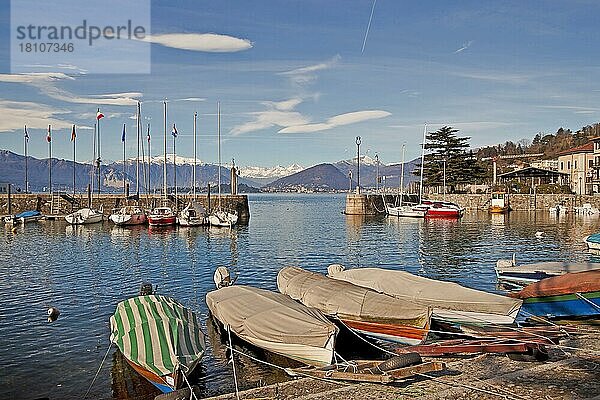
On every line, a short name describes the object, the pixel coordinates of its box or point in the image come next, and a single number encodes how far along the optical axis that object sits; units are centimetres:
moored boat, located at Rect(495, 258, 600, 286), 2525
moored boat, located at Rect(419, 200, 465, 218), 8666
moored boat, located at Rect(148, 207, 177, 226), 6900
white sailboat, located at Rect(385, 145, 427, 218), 8912
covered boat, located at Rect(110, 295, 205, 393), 1333
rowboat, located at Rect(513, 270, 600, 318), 1864
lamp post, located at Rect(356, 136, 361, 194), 9392
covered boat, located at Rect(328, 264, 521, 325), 1709
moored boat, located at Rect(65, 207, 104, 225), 7200
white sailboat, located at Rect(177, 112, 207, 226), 6931
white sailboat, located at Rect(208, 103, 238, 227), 6906
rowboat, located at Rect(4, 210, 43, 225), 7450
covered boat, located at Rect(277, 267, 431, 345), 1588
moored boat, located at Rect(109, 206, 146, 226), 7094
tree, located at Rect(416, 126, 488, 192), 11500
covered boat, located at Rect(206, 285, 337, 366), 1432
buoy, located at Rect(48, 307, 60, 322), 2250
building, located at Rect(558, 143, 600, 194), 10706
